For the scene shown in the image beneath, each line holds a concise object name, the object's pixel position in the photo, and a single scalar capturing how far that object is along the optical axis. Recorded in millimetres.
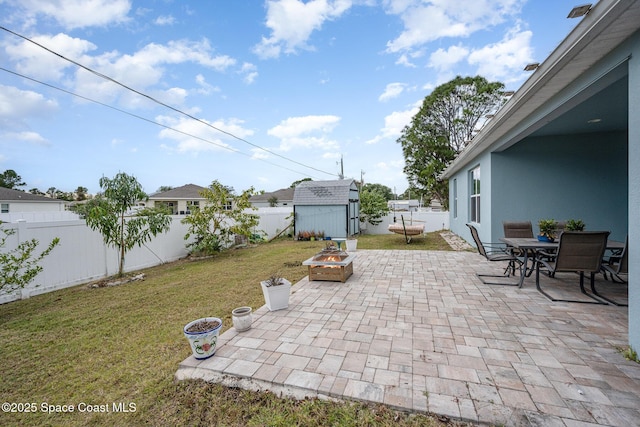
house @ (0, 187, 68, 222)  18766
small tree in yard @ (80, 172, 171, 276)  5488
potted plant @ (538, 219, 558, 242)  4375
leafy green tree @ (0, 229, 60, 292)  4098
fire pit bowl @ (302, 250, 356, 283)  4875
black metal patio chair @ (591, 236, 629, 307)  3395
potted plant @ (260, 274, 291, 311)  3569
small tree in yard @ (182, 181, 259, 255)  8484
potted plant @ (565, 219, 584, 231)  4105
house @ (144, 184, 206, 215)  23359
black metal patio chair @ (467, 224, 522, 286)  4520
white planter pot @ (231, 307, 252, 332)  2957
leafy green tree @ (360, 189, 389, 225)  14156
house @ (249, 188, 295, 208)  31719
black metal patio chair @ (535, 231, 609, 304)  3387
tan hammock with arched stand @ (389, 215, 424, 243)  10164
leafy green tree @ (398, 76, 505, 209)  17094
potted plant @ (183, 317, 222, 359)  2369
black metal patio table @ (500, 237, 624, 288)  3889
